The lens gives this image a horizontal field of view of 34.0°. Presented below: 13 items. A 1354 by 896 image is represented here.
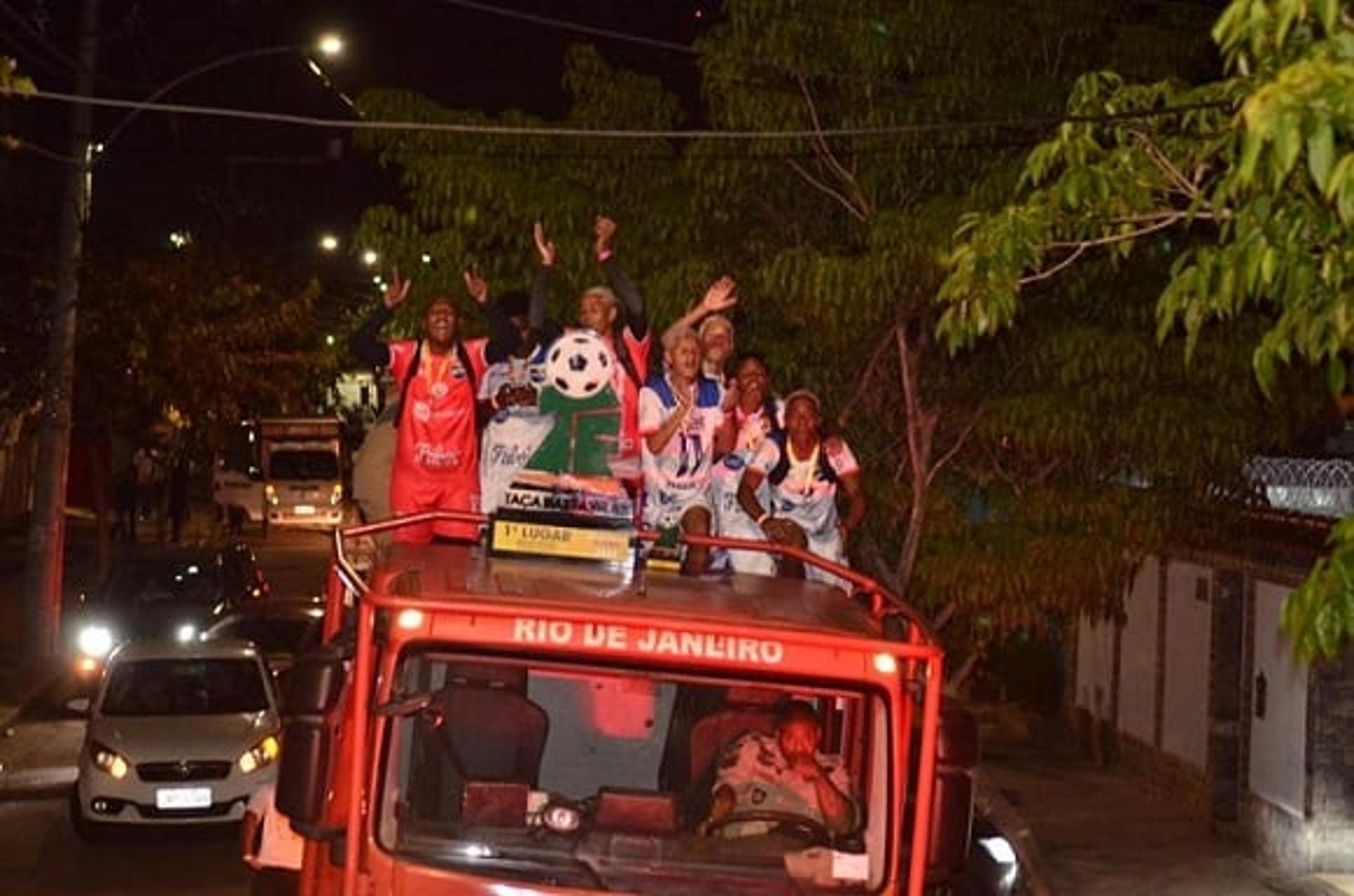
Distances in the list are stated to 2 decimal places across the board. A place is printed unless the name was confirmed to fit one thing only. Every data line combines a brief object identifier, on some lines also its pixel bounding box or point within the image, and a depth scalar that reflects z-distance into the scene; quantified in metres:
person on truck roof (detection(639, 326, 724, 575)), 10.05
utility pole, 25.03
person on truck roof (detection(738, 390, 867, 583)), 10.60
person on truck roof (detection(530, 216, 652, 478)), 10.01
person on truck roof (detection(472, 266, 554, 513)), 9.74
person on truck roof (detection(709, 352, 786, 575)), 10.49
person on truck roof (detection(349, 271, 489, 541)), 9.95
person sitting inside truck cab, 6.58
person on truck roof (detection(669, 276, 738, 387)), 10.84
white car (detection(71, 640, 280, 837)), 16.02
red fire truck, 6.22
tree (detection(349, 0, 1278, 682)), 13.78
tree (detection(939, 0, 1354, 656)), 4.86
